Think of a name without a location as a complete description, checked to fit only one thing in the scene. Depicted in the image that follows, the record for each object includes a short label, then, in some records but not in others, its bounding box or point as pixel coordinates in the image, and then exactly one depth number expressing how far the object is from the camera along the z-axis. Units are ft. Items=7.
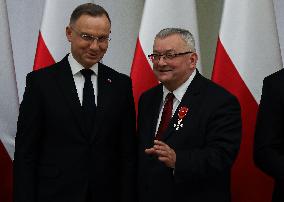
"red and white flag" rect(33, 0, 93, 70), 16.08
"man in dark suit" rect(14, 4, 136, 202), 11.89
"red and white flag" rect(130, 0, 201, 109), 16.01
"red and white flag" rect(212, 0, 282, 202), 15.28
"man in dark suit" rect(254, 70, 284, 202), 11.82
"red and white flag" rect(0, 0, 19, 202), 15.47
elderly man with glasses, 11.37
